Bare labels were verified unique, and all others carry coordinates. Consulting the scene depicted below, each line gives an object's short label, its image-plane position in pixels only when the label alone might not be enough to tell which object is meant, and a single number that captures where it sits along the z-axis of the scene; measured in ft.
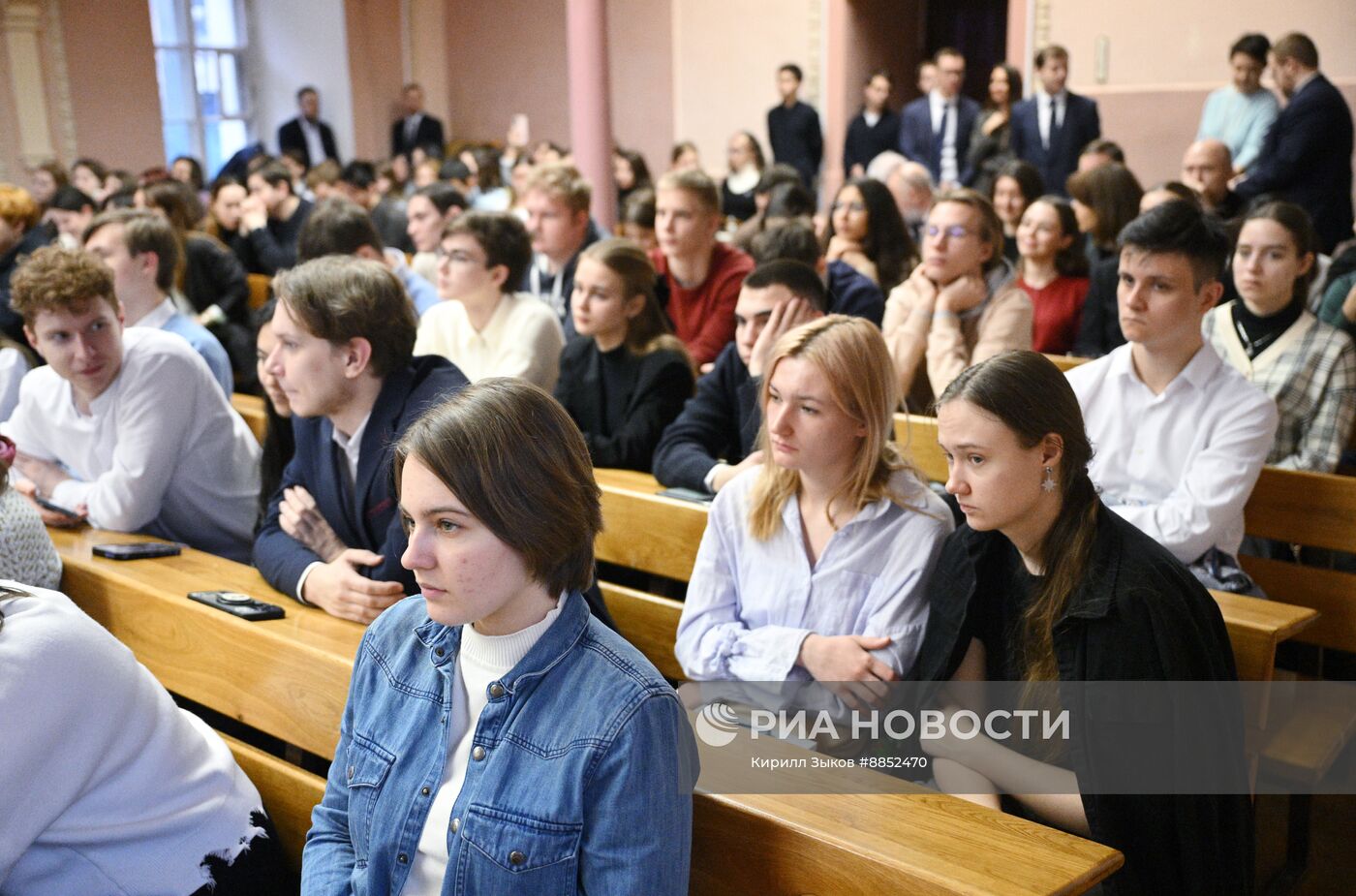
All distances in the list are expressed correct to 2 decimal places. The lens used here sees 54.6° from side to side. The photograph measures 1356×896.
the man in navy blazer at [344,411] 8.28
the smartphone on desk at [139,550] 9.02
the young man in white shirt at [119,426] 9.91
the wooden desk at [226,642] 7.08
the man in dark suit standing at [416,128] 45.44
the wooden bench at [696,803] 4.99
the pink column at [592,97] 24.68
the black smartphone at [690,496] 10.12
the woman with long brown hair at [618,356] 12.58
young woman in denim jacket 4.99
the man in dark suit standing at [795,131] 36.01
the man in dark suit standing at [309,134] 44.73
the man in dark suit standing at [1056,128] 27.61
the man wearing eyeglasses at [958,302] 13.20
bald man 20.74
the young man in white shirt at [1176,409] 9.03
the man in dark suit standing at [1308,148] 21.88
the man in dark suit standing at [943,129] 31.65
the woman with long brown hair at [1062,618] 6.33
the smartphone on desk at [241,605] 7.75
